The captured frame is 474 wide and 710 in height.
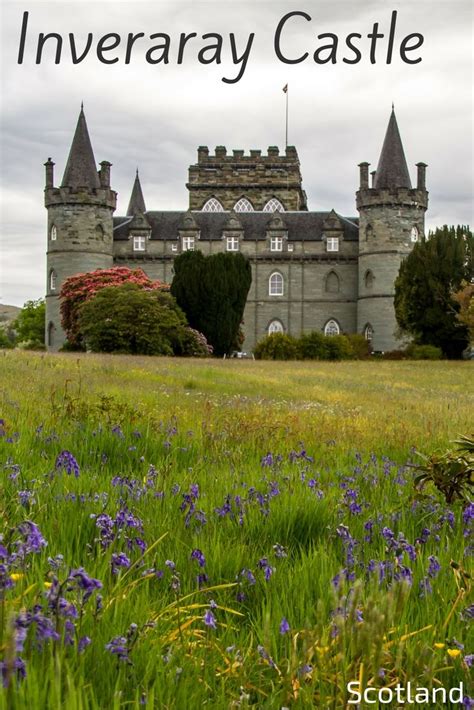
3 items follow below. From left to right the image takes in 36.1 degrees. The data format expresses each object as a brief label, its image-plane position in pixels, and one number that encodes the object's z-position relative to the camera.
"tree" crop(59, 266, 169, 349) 45.69
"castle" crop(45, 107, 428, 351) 62.75
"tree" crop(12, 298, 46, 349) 90.94
